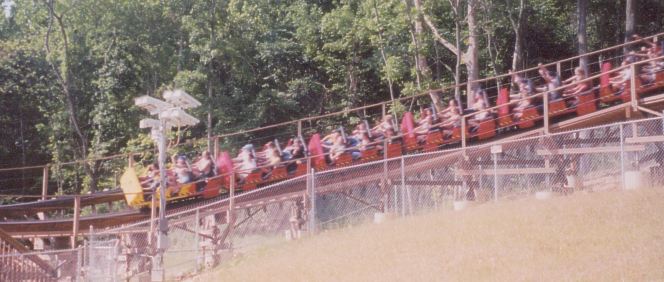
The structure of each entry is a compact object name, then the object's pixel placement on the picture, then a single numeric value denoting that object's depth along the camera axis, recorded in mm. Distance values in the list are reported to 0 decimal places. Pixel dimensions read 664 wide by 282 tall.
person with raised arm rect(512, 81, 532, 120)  22344
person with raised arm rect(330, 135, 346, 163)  22609
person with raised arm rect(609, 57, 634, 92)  21953
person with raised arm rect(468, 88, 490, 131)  22438
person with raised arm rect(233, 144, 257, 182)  22391
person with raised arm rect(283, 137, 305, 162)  22953
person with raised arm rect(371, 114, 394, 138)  23406
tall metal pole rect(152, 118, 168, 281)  18109
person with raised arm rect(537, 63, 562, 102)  22375
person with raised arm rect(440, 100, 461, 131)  22547
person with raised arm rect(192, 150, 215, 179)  22562
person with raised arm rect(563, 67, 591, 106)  21988
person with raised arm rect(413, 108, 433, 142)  22750
